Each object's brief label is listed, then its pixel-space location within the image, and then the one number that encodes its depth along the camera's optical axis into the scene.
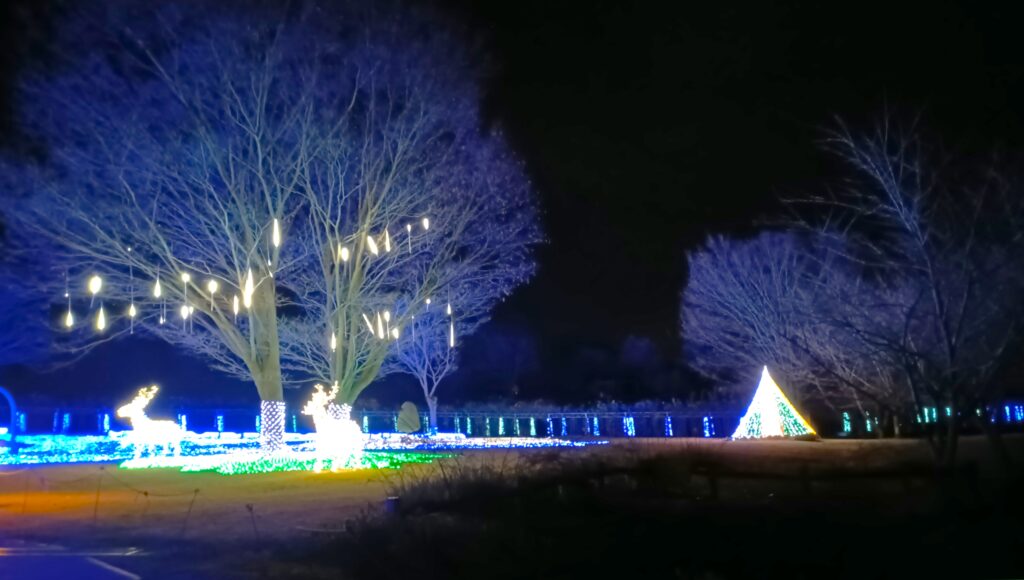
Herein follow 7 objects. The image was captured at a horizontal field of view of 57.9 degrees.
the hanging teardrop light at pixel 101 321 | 26.60
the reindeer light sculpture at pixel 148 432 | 31.48
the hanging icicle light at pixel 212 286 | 27.50
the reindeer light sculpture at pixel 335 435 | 26.52
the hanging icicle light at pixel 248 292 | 26.83
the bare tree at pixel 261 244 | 26.44
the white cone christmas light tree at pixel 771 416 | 30.02
